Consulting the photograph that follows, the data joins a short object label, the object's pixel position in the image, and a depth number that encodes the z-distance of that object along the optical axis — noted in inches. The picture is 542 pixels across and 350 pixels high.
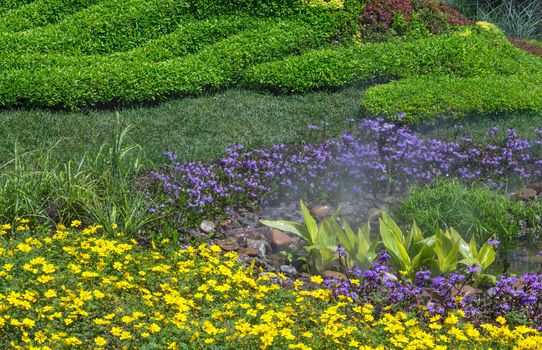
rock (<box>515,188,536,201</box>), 344.3
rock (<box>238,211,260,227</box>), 313.1
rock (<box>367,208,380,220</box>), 323.5
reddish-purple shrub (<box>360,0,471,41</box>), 523.5
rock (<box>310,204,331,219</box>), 321.7
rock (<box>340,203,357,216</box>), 327.0
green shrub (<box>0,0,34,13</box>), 545.6
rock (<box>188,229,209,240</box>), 294.2
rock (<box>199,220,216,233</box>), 300.2
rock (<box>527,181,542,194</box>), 354.1
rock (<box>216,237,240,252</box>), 290.5
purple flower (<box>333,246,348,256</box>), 254.1
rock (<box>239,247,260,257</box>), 285.9
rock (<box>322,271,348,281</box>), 262.4
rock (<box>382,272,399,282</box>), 249.0
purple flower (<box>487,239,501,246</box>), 263.6
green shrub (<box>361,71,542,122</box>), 408.8
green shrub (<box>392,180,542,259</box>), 302.4
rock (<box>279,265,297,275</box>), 277.3
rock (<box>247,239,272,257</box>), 290.0
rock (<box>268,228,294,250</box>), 293.3
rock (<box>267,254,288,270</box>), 284.5
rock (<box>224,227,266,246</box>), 298.8
